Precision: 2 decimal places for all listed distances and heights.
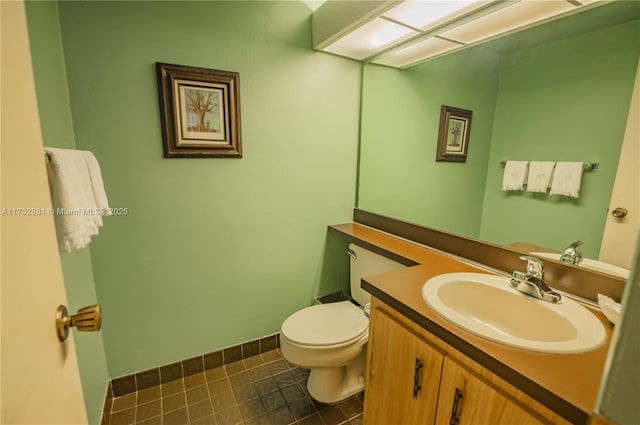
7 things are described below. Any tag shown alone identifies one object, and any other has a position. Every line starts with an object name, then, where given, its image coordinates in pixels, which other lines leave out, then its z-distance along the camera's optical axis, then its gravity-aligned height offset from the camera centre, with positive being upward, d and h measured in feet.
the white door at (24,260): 1.32 -0.55
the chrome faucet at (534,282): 3.08 -1.30
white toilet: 4.58 -2.87
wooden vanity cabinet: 2.25 -2.10
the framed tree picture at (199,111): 4.62 +0.86
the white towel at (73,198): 2.81 -0.41
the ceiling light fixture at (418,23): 3.80 +2.28
